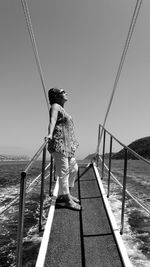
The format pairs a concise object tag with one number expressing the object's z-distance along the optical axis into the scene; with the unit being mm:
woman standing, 2708
